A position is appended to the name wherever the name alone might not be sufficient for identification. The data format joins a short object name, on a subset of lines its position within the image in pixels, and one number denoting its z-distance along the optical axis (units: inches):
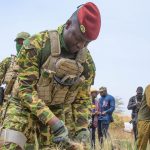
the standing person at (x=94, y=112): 475.8
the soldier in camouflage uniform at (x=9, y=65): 291.2
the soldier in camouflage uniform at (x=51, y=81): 155.1
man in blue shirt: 488.4
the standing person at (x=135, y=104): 493.7
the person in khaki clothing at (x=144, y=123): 335.9
